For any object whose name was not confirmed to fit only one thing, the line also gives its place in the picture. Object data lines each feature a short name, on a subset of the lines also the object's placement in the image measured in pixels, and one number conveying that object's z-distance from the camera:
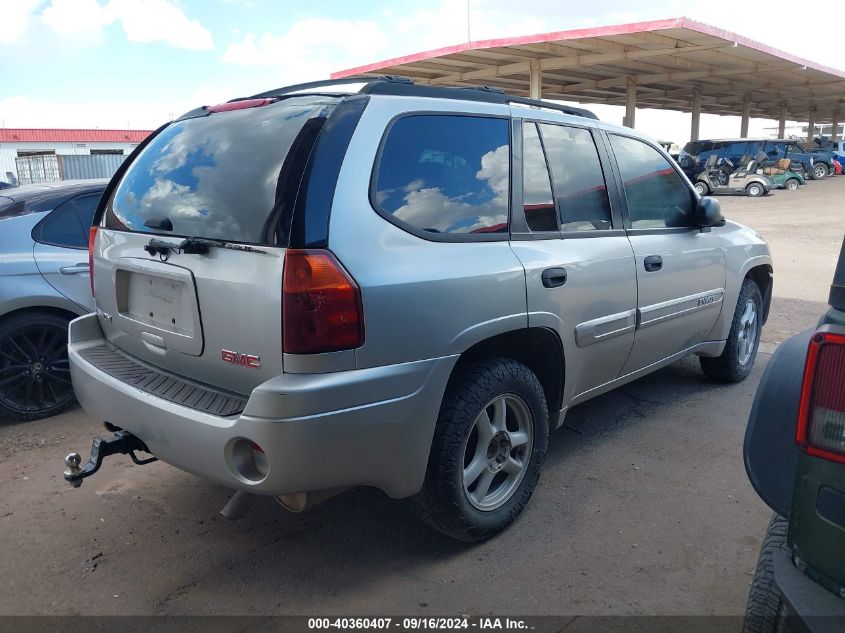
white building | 42.72
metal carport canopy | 21.11
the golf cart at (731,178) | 25.47
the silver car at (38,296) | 4.54
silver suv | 2.37
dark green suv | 1.55
